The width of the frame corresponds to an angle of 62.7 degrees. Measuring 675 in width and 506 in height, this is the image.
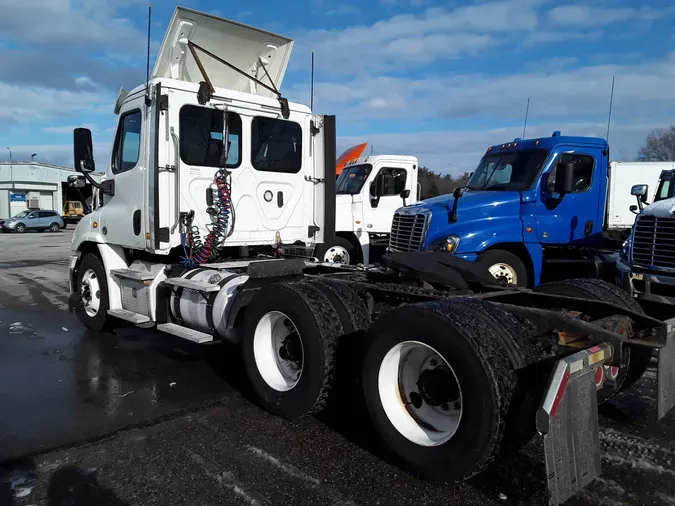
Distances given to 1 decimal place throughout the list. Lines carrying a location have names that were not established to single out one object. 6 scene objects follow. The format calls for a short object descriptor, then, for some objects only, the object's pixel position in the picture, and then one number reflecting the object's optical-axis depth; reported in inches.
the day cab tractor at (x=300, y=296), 119.8
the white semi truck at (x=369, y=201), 507.5
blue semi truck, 322.7
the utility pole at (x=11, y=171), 2033.7
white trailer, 513.9
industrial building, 2009.1
